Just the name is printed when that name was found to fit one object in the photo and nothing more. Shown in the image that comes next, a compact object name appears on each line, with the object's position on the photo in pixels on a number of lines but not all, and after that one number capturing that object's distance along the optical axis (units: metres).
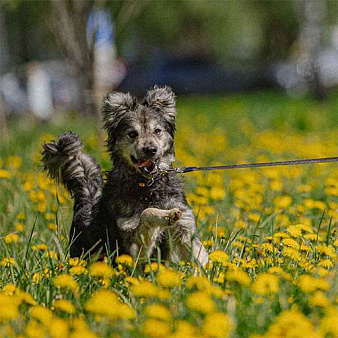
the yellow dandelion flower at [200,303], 4.82
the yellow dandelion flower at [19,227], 9.06
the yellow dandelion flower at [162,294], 5.23
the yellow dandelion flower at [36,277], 6.46
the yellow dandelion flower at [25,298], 5.45
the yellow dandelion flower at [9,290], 5.93
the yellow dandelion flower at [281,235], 7.17
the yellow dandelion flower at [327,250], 6.59
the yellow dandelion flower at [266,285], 5.43
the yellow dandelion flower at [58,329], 4.71
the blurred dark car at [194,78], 57.34
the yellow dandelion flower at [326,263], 6.46
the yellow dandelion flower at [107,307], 4.76
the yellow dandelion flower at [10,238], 8.08
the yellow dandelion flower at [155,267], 6.39
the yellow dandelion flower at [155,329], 4.46
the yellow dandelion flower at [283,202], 9.46
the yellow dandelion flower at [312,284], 5.39
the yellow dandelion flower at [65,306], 5.28
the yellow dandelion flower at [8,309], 4.82
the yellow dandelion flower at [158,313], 4.71
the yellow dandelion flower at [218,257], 6.32
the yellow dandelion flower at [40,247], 7.83
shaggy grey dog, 7.89
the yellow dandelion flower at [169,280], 5.40
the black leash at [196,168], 7.38
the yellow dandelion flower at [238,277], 5.57
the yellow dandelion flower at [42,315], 4.97
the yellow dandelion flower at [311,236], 7.30
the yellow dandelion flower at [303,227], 7.21
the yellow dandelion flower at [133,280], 5.98
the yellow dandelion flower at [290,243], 6.93
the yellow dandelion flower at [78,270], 6.15
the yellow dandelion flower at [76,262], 6.63
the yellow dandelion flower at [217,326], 4.44
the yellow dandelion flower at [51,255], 6.93
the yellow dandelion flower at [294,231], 7.14
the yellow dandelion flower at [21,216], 9.43
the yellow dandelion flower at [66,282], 5.56
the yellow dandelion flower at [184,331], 4.45
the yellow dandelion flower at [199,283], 5.58
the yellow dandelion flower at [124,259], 6.29
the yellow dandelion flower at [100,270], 5.73
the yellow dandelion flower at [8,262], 6.85
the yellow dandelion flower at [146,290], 5.14
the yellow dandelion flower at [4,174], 10.63
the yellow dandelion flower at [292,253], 6.59
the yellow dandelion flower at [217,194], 9.83
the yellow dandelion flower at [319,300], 5.17
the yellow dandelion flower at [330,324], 4.75
